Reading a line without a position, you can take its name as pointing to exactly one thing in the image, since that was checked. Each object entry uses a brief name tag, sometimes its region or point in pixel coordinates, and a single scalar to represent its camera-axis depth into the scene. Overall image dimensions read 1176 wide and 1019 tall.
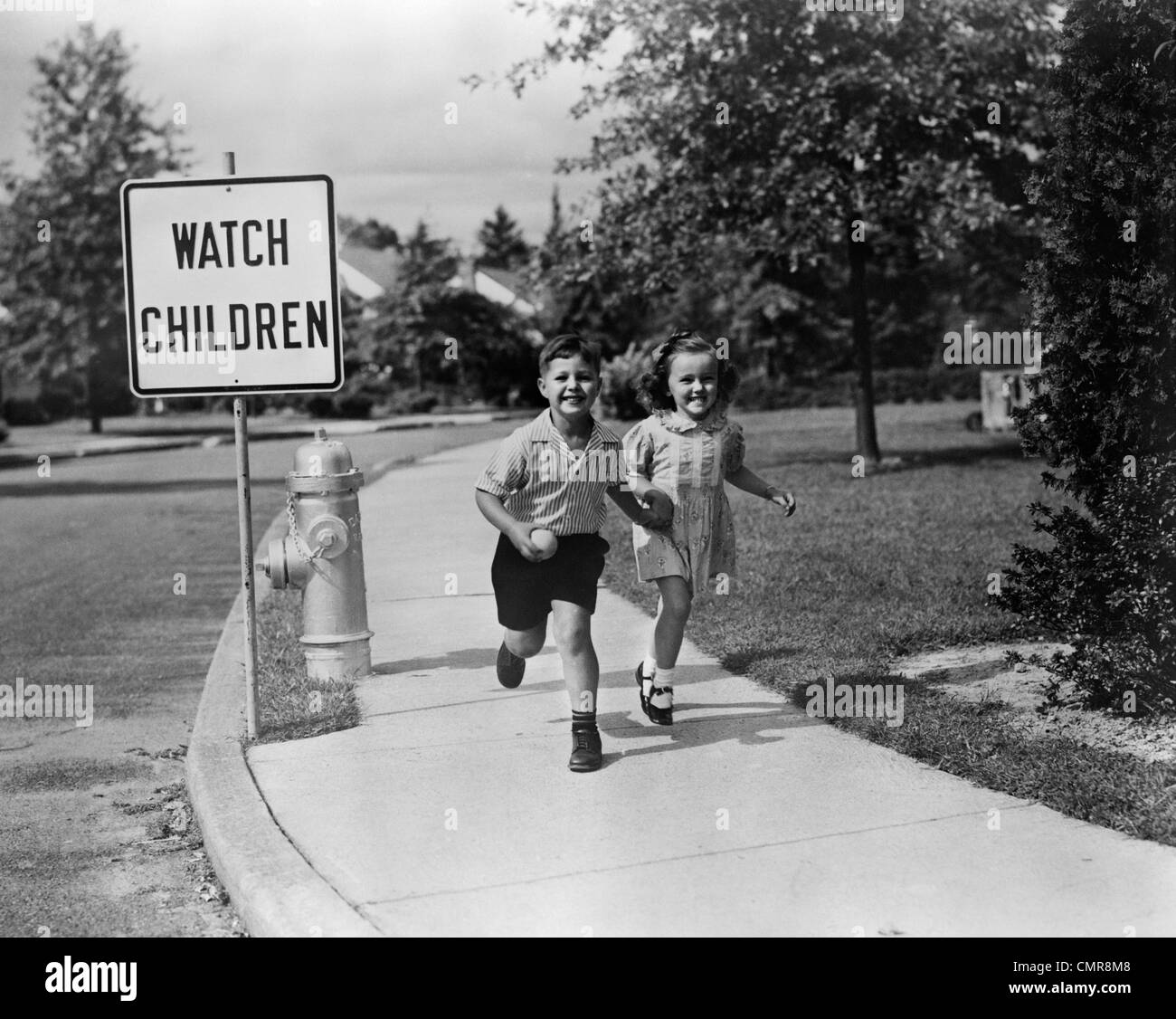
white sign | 5.78
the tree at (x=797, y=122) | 16.91
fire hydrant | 6.62
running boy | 5.43
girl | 5.89
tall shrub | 5.43
